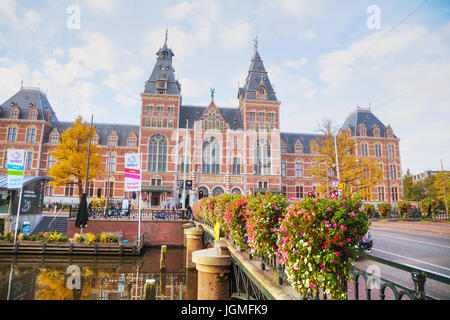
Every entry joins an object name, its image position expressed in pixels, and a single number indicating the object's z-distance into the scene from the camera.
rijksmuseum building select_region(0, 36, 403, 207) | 36.66
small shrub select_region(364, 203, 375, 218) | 24.84
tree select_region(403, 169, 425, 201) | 56.16
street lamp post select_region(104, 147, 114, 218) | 39.93
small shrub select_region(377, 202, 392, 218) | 24.64
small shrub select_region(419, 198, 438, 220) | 19.59
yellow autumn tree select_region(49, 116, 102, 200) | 27.30
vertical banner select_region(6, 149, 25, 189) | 18.86
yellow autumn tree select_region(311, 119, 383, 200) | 25.17
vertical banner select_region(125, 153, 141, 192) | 18.11
